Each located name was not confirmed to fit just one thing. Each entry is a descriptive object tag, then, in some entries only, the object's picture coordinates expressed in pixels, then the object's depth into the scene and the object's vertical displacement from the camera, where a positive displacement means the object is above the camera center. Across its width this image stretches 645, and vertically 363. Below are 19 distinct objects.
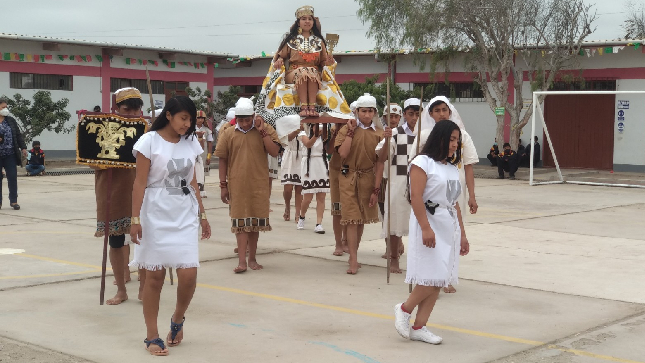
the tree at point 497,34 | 24.91 +2.92
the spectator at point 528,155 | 27.75 -0.86
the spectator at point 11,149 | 13.71 -0.43
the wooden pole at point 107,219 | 6.75 -0.76
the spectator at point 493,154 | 27.50 -0.84
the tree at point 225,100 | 31.47 +0.96
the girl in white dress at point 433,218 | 5.74 -0.62
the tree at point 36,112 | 24.69 +0.32
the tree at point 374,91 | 26.27 +1.16
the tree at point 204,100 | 30.69 +0.95
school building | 26.75 +1.51
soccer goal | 20.94 -1.24
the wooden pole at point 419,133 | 6.89 -0.04
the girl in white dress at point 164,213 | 5.55 -0.59
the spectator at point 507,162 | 24.27 -0.97
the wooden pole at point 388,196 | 7.95 -0.68
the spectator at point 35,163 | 21.97 -1.05
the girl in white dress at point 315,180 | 11.90 -0.76
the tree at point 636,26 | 42.31 +5.42
